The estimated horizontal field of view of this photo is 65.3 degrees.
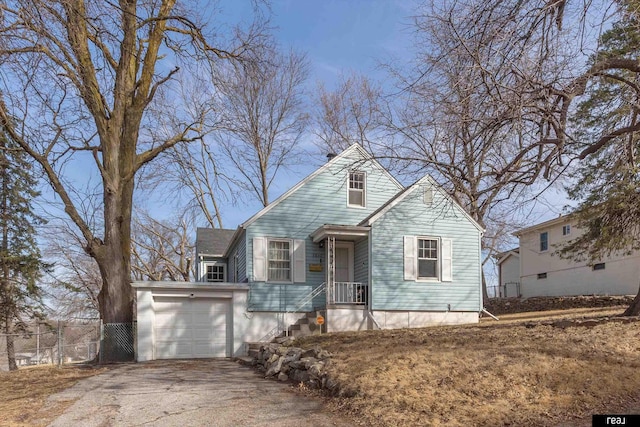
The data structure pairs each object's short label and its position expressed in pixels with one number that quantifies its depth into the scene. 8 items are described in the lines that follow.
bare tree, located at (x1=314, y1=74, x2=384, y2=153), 26.98
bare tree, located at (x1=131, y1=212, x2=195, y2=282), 30.47
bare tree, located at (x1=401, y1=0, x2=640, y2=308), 6.68
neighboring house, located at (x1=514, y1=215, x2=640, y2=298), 19.98
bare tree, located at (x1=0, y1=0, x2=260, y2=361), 13.55
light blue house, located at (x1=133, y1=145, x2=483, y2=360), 15.93
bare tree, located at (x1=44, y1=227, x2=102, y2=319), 31.89
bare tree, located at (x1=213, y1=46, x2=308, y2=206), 28.10
